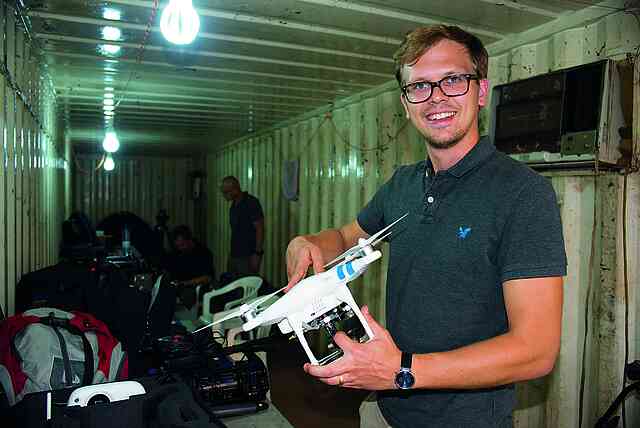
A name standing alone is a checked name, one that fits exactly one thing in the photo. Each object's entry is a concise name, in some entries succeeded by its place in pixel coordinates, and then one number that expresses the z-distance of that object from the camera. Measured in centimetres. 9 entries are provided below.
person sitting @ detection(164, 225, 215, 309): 677
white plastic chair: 481
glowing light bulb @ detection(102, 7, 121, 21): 302
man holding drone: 109
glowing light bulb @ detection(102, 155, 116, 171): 933
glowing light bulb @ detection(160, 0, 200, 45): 218
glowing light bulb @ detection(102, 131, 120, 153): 646
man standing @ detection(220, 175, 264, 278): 683
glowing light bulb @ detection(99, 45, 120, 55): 376
